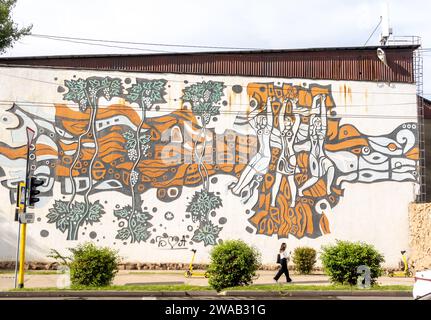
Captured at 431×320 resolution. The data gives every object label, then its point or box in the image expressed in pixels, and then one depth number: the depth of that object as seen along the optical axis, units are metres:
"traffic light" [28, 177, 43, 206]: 18.00
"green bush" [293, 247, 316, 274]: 25.00
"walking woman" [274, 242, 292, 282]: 19.30
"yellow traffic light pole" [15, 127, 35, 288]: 17.71
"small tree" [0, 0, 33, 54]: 32.34
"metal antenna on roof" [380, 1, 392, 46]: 29.16
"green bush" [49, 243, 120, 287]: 17.23
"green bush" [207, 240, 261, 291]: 17.31
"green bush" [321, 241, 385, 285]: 17.34
